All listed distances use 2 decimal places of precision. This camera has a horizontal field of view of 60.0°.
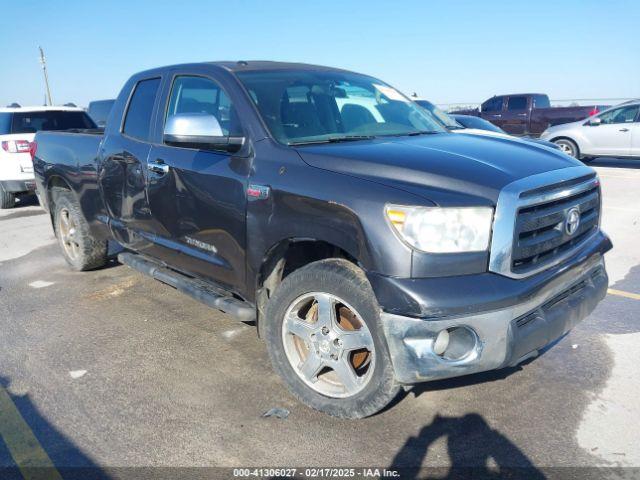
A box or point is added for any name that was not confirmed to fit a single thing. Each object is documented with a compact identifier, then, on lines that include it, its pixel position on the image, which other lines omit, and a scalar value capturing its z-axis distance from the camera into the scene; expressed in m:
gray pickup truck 2.59
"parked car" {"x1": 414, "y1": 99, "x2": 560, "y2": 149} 11.02
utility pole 40.81
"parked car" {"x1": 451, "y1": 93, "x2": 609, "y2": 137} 18.84
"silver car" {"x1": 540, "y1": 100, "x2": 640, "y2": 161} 13.01
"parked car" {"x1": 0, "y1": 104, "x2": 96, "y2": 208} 9.62
